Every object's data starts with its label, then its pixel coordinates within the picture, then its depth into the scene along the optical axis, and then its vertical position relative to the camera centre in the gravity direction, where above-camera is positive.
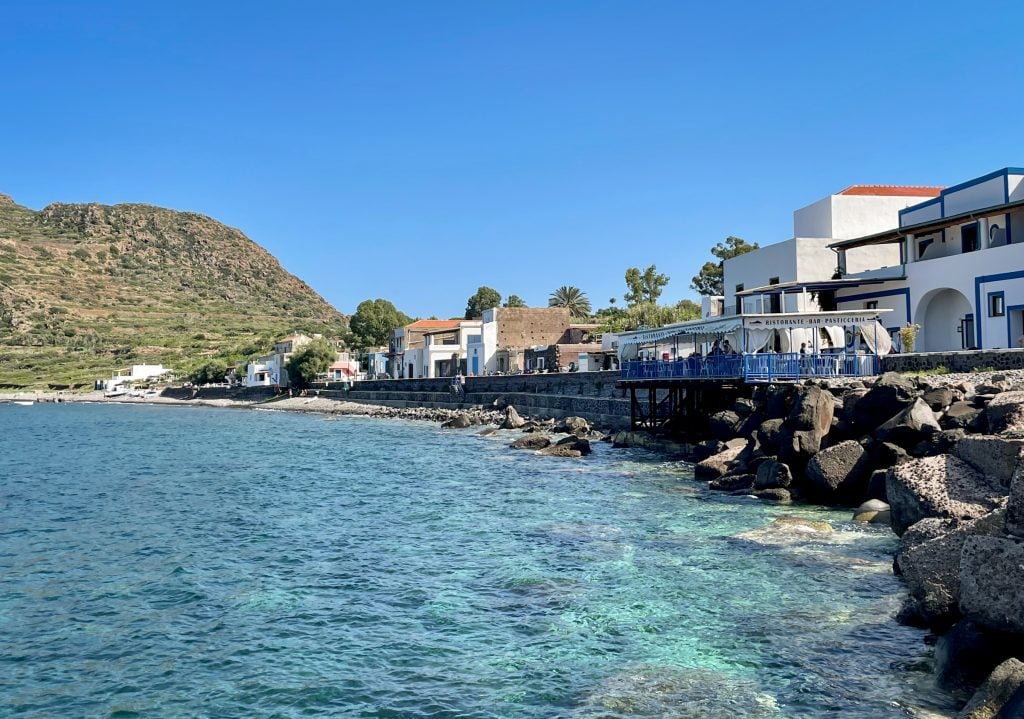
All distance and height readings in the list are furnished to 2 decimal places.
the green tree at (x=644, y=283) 91.06 +10.29
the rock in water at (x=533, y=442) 42.00 -3.32
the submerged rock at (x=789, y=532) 17.48 -3.55
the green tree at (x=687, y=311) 73.69 +6.14
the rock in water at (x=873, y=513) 18.62 -3.32
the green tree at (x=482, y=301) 145.12 +14.03
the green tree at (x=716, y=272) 94.50 +11.92
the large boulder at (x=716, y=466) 26.75 -3.04
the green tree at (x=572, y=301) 116.25 +11.12
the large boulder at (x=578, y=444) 37.69 -3.14
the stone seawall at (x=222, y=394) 116.93 -1.08
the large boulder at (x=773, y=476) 23.22 -2.97
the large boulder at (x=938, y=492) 13.63 -2.17
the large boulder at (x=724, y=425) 30.58 -1.96
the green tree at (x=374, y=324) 133.25 +9.71
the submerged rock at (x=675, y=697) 9.41 -3.89
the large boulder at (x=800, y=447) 23.34 -2.16
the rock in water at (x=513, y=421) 55.47 -2.94
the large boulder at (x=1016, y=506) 9.17 -1.59
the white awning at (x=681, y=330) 34.69 +2.09
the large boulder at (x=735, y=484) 24.36 -3.35
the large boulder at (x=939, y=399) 22.34 -0.85
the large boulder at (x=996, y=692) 7.88 -3.18
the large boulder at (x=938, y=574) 11.16 -2.88
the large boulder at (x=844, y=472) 21.17 -2.63
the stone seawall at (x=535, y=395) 51.19 -1.30
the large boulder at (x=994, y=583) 8.88 -2.41
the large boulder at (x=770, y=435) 25.16 -1.96
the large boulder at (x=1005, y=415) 16.64 -1.03
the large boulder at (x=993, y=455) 13.73 -1.54
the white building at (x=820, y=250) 46.75 +7.22
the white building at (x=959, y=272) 34.00 +4.33
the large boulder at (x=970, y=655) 9.24 -3.34
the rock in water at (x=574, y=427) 46.69 -2.85
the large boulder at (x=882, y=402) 22.78 -0.92
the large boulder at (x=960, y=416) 20.48 -1.25
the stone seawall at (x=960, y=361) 26.22 +0.23
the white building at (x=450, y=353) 96.38 +3.32
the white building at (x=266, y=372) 119.00 +2.03
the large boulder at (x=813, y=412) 23.83 -1.21
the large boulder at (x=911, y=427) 20.73 -1.48
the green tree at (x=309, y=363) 109.50 +2.84
